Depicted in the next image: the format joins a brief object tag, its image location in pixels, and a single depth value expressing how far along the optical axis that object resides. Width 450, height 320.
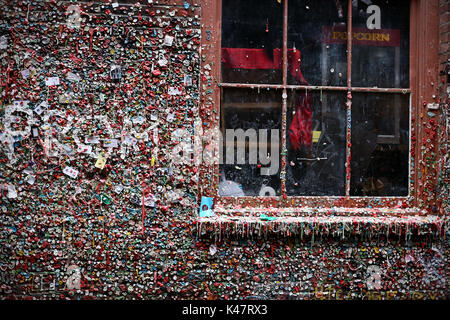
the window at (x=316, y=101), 2.89
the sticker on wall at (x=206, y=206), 2.80
